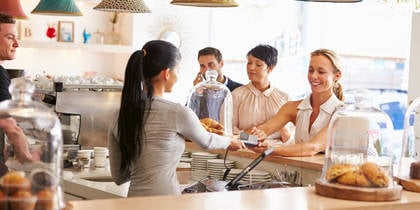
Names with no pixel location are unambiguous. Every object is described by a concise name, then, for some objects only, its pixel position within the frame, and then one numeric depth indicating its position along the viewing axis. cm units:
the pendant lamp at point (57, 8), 731
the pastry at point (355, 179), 321
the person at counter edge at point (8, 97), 255
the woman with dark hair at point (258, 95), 640
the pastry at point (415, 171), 366
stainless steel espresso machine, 670
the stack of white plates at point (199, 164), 512
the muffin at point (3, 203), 231
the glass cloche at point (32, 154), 232
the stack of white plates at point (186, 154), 581
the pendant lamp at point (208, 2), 508
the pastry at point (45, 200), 234
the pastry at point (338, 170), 327
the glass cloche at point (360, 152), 322
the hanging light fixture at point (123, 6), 617
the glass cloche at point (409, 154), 366
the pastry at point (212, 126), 488
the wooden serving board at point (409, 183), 351
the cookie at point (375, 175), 322
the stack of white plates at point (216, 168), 512
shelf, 1064
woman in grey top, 372
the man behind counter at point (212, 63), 764
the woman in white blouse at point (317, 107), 491
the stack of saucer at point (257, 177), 470
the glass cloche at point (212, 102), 561
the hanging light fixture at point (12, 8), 668
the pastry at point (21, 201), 231
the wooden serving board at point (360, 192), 316
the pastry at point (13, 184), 232
